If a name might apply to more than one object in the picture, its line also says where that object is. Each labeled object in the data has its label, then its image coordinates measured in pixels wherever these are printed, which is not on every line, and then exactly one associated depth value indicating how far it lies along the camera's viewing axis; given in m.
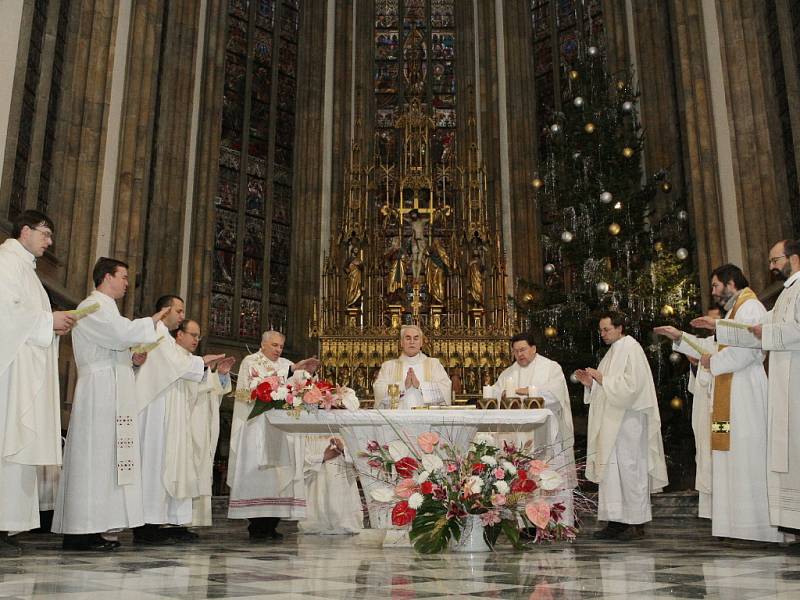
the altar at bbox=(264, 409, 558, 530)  5.32
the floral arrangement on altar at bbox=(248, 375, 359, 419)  5.52
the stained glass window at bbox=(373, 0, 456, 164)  15.52
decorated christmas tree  10.37
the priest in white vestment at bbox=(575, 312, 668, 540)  6.34
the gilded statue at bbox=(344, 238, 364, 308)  12.47
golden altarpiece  11.84
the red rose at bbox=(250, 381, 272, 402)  5.55
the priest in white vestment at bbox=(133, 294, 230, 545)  5.77
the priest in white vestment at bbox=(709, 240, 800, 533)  5.02
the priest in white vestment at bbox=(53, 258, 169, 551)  4.93
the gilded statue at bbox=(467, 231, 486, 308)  12.43
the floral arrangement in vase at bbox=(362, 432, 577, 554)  4.50
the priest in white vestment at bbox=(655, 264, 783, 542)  5.42
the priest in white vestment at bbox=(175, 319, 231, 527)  6.62
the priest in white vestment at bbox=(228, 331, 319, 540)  6.19
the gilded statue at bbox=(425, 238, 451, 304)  12.60
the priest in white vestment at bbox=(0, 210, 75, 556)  4.57
